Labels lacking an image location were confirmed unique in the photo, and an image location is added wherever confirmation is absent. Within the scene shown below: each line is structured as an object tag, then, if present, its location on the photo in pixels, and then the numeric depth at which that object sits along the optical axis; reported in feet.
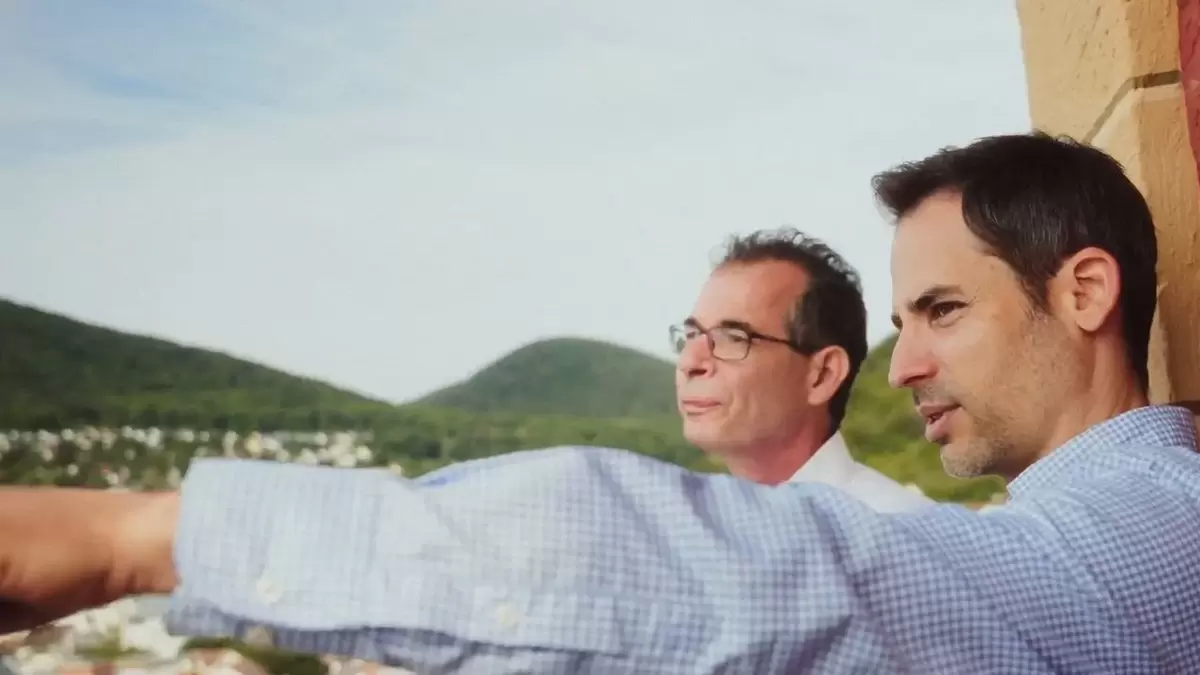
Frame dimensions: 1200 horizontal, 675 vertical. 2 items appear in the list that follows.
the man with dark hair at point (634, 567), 1.42
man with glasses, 3.56
